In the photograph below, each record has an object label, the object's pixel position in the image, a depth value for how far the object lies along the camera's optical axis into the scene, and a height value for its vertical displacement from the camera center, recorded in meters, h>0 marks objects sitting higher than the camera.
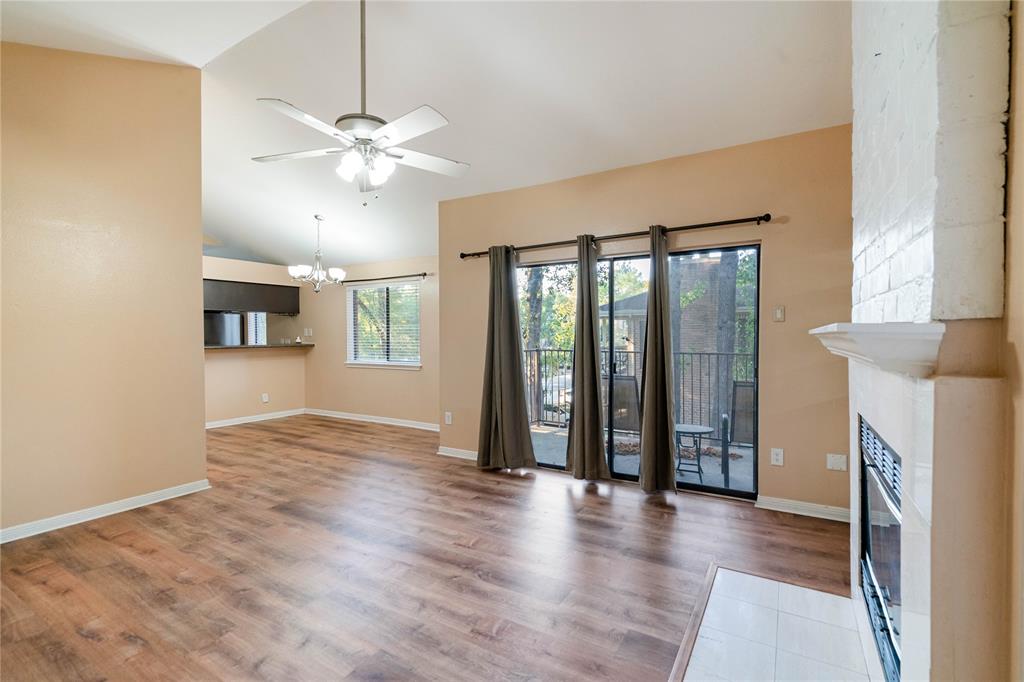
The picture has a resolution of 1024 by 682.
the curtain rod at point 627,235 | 3.17 +0.81
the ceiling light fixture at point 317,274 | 5.56 +0.77
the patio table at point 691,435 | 3.60 -0.83
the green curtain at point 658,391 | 3.43 -0.45
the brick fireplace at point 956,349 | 0.86 -0.03
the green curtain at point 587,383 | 3.76 -0.42
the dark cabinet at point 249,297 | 6.12 +0.54
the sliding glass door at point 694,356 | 3.41 -0.19
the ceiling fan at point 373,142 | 2.11 +0.99
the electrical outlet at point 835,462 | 3.01 -0.88
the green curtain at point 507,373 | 4.19 -0.37
